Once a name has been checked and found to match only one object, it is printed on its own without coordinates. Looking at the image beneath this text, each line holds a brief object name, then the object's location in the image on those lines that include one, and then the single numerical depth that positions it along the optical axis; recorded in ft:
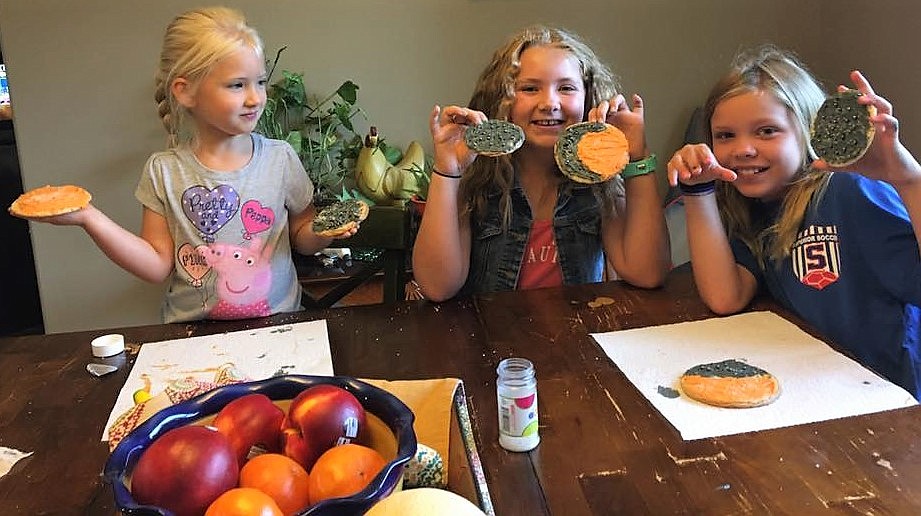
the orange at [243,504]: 2.07
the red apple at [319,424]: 2.43
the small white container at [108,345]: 4.46
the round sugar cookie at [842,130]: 3.77
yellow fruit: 1.92
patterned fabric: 3.39
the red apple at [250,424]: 2.49
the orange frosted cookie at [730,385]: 3.42
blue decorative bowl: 2.13
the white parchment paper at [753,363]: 3.31
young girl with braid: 5.03
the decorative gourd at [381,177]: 9.05
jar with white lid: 3.18
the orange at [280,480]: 2.23
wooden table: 2.82
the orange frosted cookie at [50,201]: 4.50
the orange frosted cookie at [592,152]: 4.78
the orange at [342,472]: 2.23
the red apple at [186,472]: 2.16
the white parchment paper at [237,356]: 4.11
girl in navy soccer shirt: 4.10
